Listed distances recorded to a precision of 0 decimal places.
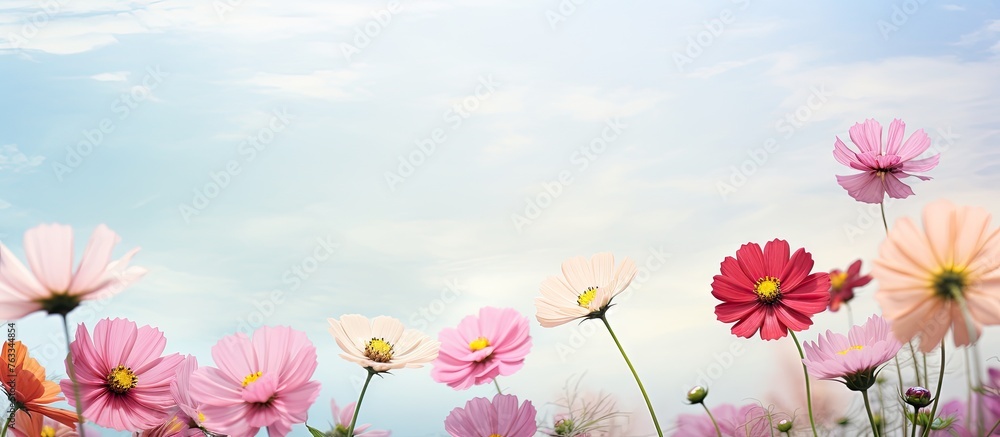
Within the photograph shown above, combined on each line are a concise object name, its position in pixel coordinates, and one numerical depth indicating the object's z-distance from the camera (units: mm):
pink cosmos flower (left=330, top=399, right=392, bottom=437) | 875
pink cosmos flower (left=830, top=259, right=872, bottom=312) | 1212
